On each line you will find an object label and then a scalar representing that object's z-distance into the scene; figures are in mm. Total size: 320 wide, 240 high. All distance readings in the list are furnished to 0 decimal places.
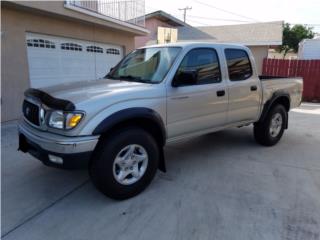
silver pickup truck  2918
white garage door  7754
